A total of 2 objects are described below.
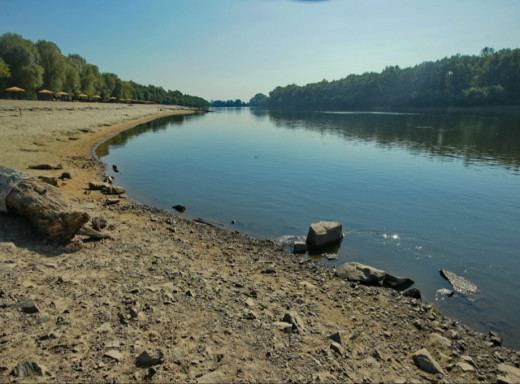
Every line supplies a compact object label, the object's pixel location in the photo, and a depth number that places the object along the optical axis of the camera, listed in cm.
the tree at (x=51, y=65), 9862
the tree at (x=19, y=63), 8638
